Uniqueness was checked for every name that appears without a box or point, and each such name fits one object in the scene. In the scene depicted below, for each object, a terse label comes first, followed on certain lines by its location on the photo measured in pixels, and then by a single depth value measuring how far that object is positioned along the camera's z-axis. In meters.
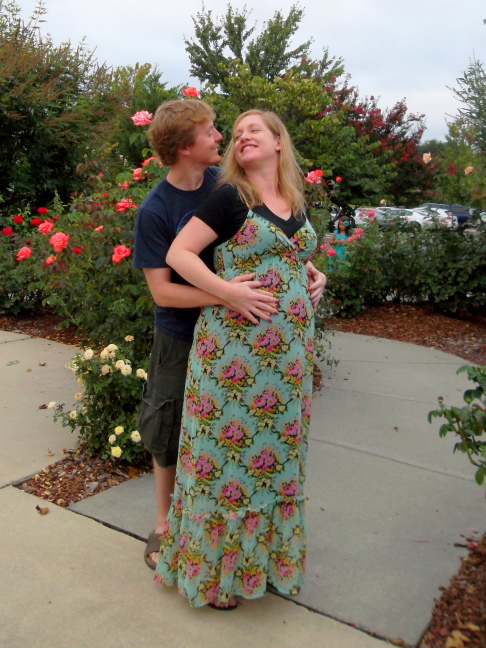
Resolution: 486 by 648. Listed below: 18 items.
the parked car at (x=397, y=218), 8.44
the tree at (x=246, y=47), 21.91
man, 2.33
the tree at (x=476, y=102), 6.94
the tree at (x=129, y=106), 9.74
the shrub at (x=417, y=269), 7.76
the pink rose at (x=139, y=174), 4.16
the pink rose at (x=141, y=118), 3.89
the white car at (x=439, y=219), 8.11
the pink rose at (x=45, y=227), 4.47
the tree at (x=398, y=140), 17.36
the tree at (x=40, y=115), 7.84
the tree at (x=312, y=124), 10.54
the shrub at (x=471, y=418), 2.24
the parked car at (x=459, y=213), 8.16
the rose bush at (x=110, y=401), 3.50
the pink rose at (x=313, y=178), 4.94
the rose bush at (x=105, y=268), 3.82
